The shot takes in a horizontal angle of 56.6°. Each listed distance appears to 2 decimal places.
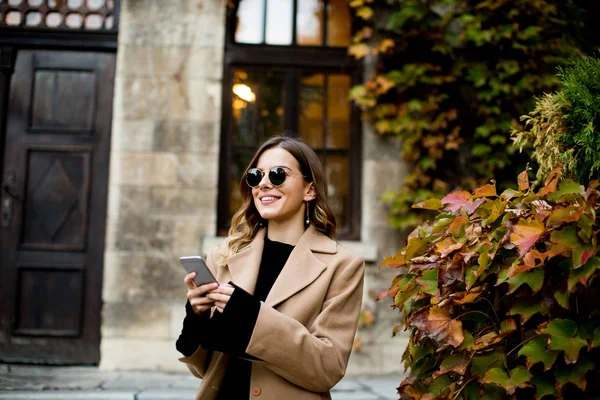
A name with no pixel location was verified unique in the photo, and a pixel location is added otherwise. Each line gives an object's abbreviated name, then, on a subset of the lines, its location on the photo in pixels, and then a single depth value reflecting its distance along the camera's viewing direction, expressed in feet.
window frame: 17.44
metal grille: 17.57
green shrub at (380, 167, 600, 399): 4.71
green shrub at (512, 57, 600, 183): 6.06
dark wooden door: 16.79
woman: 6.15
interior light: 17.71
